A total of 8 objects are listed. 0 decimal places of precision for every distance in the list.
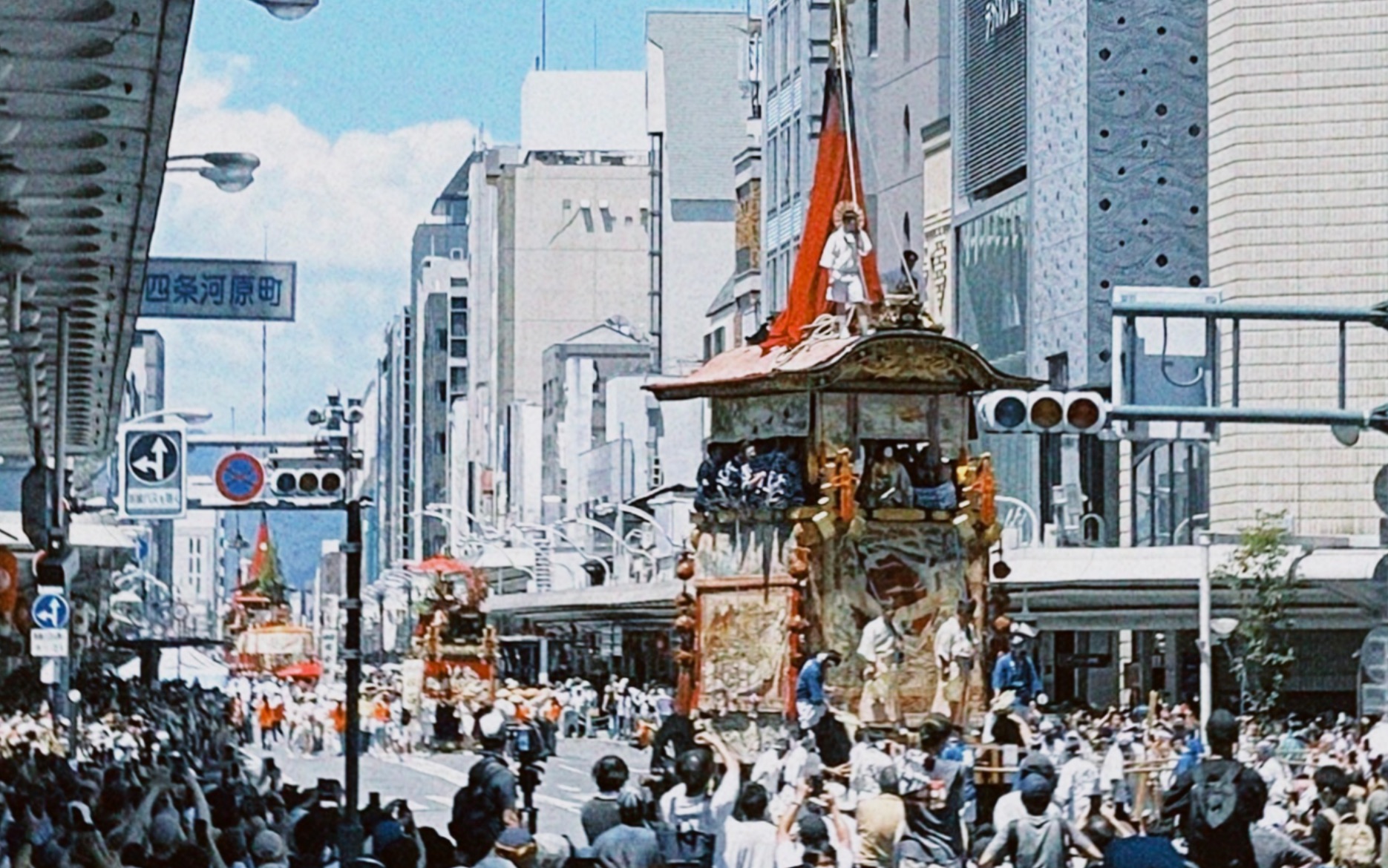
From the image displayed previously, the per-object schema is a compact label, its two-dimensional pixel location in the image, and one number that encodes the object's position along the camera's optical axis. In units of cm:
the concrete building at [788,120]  10269
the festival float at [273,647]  13211
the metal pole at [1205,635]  6178
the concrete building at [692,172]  13975
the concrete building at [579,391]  15100
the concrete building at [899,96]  10119
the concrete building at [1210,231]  8238
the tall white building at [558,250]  17875
